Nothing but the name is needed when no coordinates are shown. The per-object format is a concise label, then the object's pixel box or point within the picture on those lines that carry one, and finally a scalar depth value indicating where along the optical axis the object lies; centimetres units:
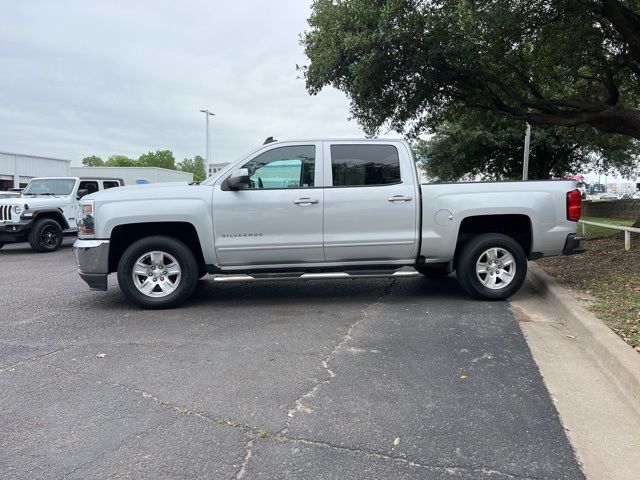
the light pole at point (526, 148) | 1577
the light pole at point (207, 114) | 3444
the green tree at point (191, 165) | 13262
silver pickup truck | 582
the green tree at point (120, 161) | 11756
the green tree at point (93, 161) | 13610
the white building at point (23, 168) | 3506
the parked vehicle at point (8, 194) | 1669
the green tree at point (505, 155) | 2398
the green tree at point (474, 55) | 888
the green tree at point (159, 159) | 12331
